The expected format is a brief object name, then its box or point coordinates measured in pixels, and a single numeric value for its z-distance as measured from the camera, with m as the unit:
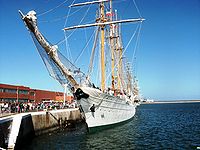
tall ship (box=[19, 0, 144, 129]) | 14.24
